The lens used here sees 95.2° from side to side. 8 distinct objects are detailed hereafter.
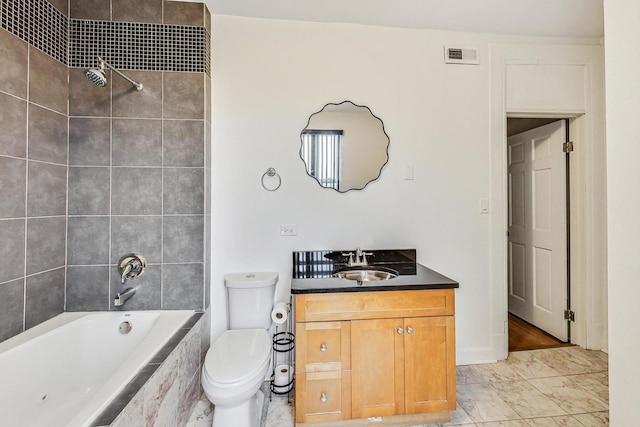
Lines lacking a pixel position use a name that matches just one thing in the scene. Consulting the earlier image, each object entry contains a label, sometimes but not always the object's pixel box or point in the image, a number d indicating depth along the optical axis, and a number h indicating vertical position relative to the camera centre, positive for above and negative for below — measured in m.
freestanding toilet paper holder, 1.90 -1.01
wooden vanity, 1.51 -0.72
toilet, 1.35 -0.71
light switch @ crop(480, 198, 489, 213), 2.24 +0.09
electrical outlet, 2.09 -0.10
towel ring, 2.06 +0.29
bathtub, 1.23 -0.70
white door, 2.50 -0.11
